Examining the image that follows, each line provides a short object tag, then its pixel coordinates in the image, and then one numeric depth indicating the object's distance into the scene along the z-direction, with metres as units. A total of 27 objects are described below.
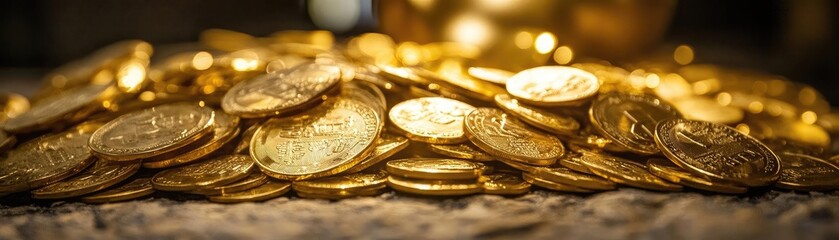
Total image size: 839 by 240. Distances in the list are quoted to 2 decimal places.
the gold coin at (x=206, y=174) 0.26
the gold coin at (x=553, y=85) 0.29
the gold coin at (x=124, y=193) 0.26
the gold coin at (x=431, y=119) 0.27
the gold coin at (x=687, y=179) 0.26
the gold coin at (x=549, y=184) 0.26
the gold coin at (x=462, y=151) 0.27
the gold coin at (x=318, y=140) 0.26
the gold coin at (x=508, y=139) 0.27
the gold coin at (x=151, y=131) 0.27
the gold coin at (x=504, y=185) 0.26
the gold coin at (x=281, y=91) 0.28
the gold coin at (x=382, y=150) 0.27
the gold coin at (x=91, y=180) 0.26
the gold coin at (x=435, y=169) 0.26
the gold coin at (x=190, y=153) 0.27
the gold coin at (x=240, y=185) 0.26
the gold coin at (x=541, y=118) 0.28
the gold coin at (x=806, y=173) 0.26
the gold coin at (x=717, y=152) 0.26
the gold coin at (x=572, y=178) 0.26
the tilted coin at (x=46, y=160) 0.27
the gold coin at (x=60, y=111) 0.29
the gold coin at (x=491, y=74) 0.31
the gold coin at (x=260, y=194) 0.26
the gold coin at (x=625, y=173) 0.26
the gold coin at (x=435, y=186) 0.26
